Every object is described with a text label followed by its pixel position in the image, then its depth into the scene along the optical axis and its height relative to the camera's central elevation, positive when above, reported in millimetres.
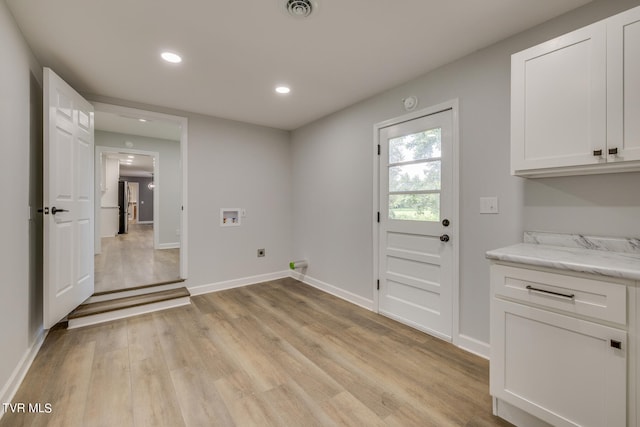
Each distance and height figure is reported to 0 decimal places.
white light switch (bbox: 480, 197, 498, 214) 2064 +64
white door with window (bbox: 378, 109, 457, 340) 2398 -90
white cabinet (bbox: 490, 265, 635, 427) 1160 -635
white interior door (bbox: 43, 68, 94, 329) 2170 +120
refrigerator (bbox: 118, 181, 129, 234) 8828 +181
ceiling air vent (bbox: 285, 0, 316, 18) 1650 +1259
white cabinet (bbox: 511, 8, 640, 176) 1330 +597
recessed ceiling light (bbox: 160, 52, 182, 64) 2225 +1278
